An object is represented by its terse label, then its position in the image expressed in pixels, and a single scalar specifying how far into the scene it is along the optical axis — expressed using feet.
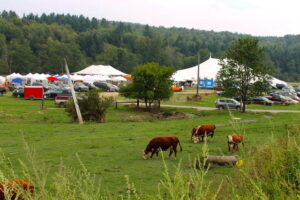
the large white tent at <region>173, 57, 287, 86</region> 265.34
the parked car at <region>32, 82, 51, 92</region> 209.61
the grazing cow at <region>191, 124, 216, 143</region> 78.22
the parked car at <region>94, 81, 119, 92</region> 243.19
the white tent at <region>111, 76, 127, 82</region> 283.59
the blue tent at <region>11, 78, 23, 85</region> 246.62
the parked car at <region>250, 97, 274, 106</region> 179.63
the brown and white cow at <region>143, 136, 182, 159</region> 62.13
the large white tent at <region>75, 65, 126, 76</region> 314.76
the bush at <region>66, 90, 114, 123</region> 122.52
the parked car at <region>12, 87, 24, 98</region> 185.31
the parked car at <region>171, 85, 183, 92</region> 259.39
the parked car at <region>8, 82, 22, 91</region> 236.22
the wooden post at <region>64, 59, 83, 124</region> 117.71
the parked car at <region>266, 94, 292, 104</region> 186.74
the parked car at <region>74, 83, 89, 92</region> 225.56
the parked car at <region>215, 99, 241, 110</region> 155.12
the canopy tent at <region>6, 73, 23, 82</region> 254.88
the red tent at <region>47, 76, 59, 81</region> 248.36
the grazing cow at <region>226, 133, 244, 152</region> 64.39
